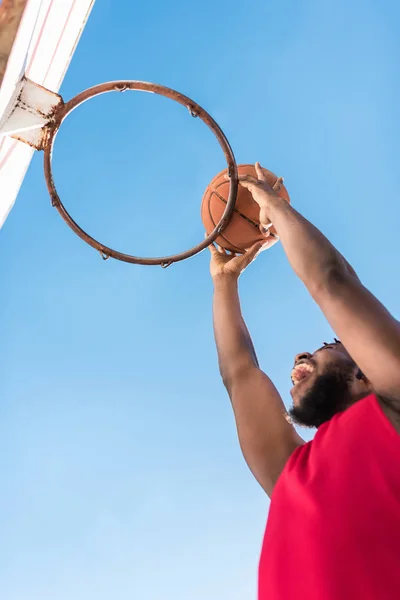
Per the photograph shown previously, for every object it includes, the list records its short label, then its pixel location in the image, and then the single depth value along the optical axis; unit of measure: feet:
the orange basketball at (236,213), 14.29
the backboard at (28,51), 9.81
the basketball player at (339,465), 6.73
